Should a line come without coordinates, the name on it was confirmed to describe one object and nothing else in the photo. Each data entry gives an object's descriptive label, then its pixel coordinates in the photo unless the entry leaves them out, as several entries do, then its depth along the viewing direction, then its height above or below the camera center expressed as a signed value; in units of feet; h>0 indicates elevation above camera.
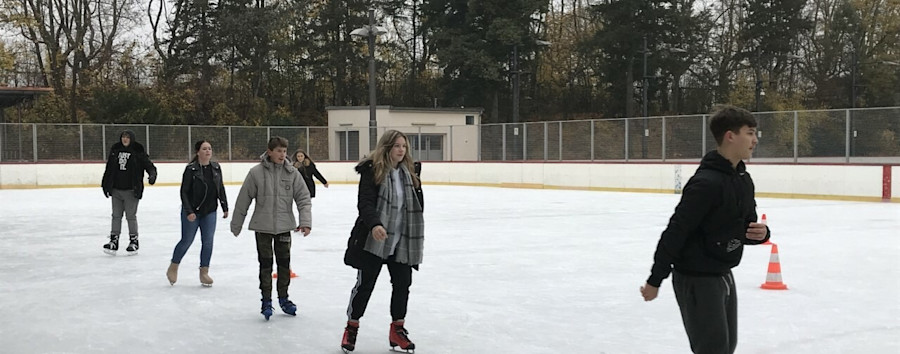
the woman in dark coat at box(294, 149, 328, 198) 44.02 -1.76
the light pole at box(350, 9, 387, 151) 90.94 +8.24
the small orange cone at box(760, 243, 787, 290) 26.66 -4.35
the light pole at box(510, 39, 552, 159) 123.85 +6.61
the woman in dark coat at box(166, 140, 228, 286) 26.86 -2.08
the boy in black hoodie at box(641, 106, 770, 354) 12.21 -1.45
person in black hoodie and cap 35.01 -1.70
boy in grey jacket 22.24 -1.96
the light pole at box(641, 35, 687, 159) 87.88 -0.49
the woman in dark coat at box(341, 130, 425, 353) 17.88 -1.77
